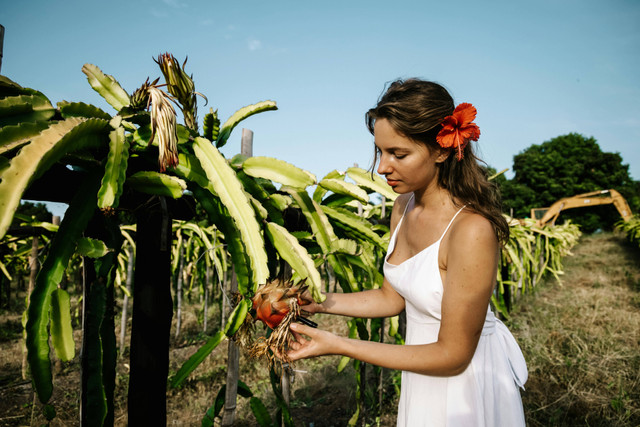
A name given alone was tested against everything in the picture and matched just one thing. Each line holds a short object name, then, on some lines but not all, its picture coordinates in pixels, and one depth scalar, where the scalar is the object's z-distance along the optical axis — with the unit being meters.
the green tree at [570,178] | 25.28
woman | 0.98
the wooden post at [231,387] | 1.37
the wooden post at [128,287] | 3.53
